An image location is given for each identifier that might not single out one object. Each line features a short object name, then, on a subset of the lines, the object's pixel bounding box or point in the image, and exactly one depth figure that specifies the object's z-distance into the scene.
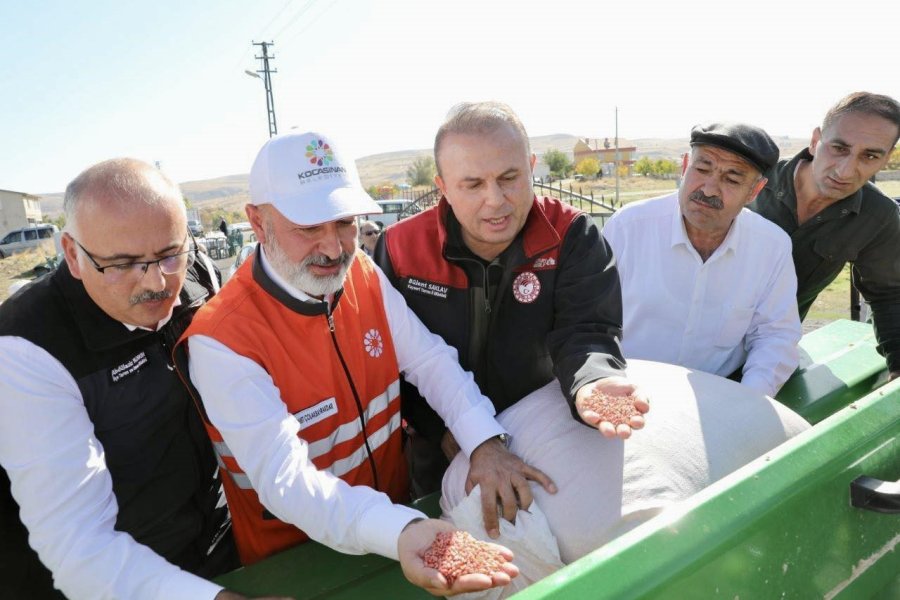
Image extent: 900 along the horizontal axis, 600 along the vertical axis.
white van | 23.98
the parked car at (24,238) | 28.27
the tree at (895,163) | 47.19
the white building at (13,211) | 50.19
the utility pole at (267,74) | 27.87
